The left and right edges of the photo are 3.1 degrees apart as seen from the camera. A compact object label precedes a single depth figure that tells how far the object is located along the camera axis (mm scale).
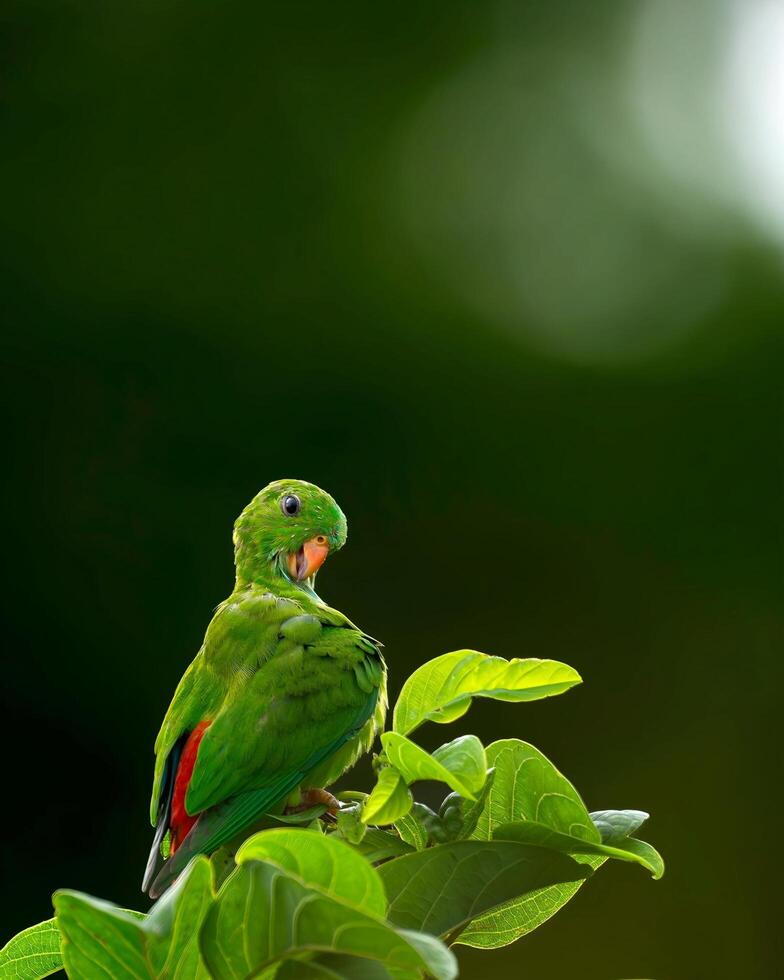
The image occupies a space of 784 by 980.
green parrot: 3977
